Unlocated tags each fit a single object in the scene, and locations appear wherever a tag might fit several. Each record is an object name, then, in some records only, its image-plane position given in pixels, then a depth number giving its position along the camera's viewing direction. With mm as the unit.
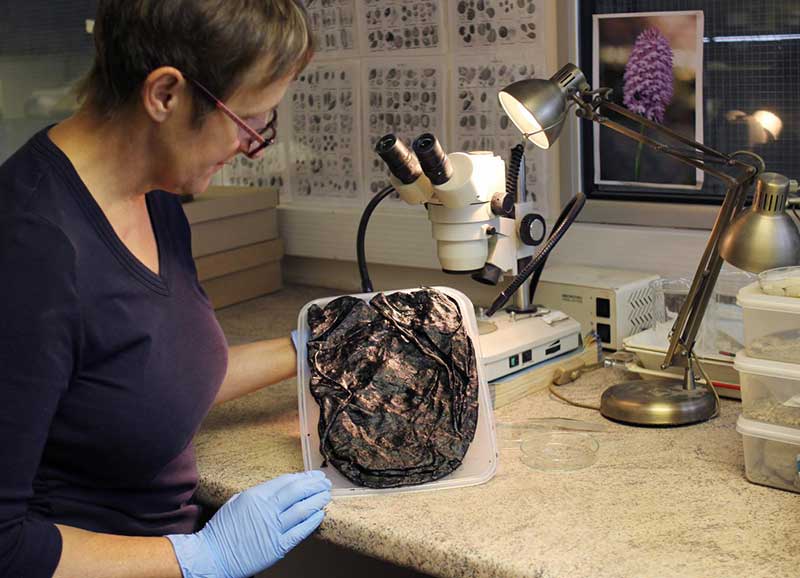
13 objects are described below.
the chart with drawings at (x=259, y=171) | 2769
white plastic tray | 1407
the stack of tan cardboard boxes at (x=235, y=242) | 2498
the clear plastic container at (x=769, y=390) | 1350
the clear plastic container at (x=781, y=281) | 1362
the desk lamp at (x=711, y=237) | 1544
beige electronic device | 1955
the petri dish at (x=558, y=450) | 1469
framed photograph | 2008
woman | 1132
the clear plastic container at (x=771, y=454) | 1345
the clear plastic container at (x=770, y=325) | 1351
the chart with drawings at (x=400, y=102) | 2357
